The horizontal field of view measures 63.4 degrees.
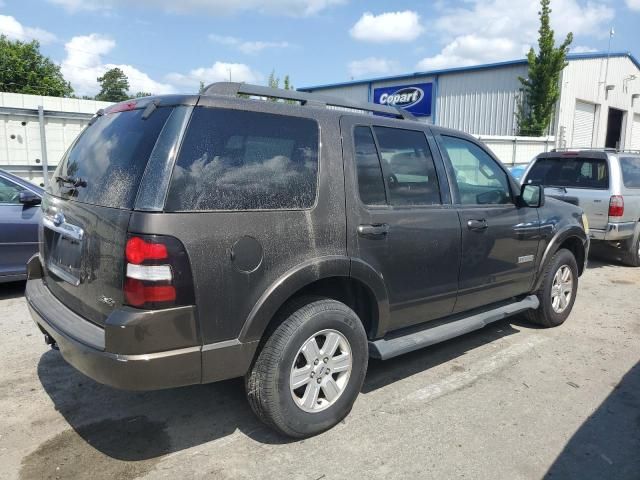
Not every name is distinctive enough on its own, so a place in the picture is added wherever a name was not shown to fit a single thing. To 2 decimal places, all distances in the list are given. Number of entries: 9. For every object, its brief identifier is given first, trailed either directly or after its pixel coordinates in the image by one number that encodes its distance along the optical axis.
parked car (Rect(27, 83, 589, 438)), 2.49
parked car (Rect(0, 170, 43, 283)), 5.60
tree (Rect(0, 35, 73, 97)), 35.72
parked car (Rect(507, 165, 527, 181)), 12.51
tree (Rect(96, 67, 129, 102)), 74.94
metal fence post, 9.08
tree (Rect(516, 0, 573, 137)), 19.11
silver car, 7.69
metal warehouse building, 21.03
